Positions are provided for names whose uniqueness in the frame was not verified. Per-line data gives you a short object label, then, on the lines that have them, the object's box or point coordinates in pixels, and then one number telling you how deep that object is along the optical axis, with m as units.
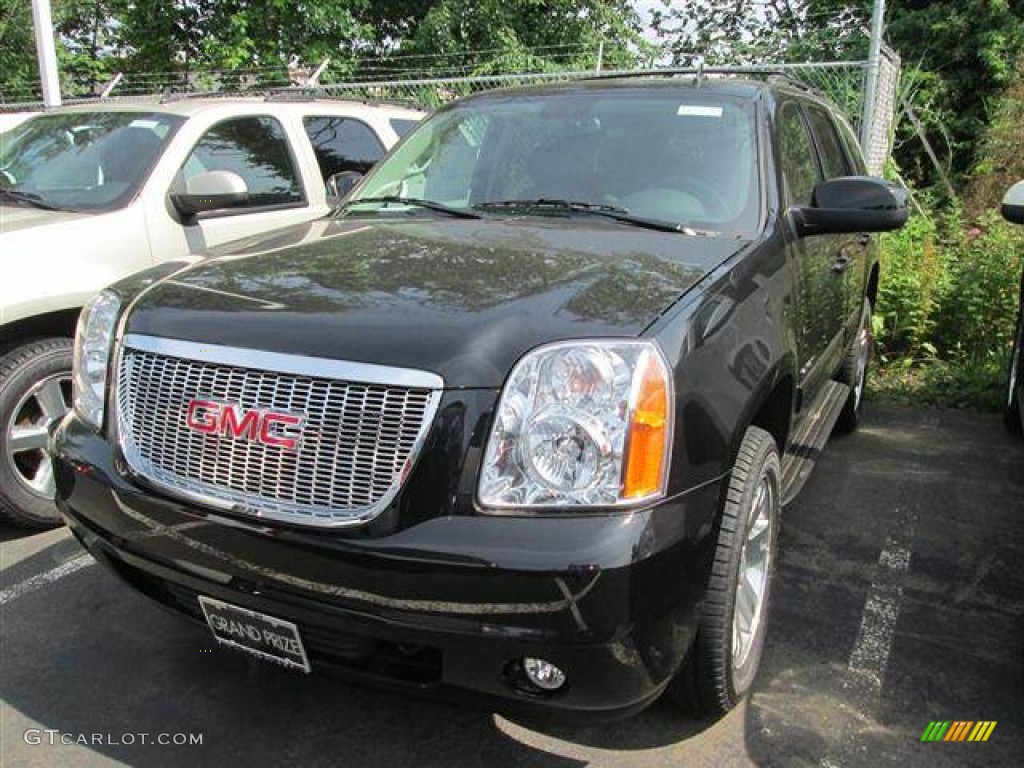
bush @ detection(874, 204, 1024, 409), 6.27
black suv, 1.93
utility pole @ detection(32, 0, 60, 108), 9.02
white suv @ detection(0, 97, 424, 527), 3.79
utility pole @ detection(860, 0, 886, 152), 6.78
